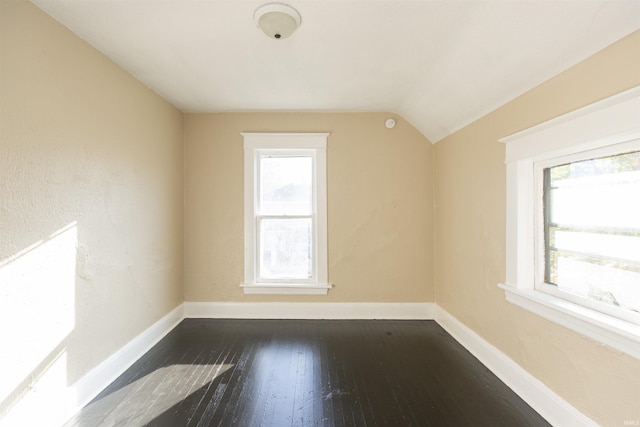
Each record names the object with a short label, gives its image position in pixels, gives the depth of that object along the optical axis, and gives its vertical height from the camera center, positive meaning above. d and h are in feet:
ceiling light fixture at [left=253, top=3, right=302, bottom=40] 5.06 +3.68
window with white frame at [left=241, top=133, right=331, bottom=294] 10.58 -0.21
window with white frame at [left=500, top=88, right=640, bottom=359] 4.52 -0.13
